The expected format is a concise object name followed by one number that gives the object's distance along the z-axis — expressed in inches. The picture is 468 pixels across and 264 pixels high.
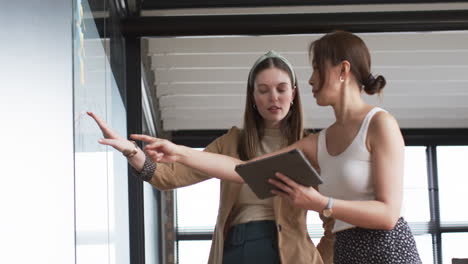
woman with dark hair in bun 98.7
